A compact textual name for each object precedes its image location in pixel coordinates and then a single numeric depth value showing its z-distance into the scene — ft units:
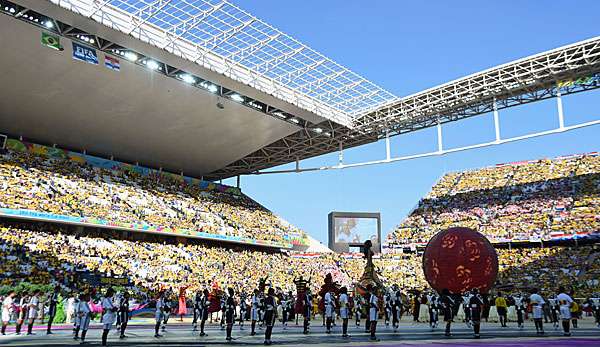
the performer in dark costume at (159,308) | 59.79
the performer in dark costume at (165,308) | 64.26
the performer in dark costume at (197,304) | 68.68
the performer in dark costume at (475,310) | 55.11
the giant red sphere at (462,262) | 70.18
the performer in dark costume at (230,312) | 53.93
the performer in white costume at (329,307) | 64.28
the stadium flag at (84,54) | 97.86
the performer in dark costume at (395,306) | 67.15
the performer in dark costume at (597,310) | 72.59
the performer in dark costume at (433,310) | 71.92
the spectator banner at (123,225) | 110.48
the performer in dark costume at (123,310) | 56.49
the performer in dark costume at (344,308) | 57.64
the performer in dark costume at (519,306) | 69.05
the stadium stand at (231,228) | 112.47
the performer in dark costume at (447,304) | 58.59
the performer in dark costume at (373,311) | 53.74
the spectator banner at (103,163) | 134.72
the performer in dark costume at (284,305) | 72.54
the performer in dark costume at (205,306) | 59.61
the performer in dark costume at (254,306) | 62.30
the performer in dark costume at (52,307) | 62.34
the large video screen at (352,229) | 183.21
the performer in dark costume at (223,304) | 67.80
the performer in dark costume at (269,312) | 49.70
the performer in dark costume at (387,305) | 75.42
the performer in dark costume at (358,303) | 81.08
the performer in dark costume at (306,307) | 64.17
